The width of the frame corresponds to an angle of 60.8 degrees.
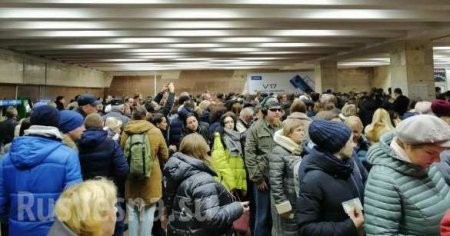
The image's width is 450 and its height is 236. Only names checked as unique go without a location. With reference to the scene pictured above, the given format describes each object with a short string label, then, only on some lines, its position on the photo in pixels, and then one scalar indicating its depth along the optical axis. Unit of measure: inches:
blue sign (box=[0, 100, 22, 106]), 373.8
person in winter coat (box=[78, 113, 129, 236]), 135.6
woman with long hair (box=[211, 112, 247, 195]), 175.9
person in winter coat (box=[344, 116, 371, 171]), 131.8
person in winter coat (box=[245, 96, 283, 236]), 163.3
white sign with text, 727.7
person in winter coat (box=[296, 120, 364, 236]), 81.4
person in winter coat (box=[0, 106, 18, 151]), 198.7
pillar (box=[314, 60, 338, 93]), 675.4
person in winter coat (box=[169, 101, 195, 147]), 223.0
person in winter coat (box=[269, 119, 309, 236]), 129.0
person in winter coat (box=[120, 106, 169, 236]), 167.8
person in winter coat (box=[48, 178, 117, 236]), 63.9
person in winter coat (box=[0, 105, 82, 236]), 99.7
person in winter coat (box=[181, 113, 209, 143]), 197.2
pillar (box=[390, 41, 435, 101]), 458.9
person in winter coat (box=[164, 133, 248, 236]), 102.7
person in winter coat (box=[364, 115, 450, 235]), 68.7
